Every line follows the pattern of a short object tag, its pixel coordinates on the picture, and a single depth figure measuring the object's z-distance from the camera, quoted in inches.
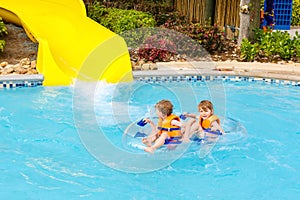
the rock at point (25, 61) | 397.6
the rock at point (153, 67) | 408.4
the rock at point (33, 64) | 392.8
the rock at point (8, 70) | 379.7
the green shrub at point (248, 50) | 446.3
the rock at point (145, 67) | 405.9
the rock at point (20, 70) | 382.3
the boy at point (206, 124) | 239.3
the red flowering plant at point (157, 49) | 432.8
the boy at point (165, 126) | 228.2
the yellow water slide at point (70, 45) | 369.7
